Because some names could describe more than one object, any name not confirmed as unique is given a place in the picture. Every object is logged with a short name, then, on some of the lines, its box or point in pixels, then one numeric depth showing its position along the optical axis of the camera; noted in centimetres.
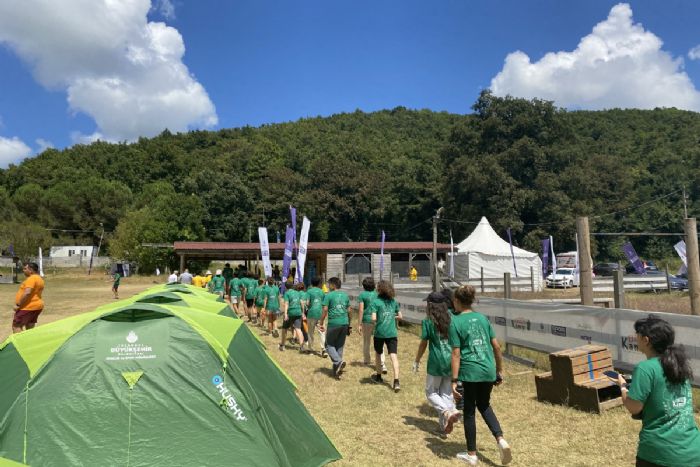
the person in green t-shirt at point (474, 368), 467
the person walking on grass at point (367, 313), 856
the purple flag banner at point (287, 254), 1727
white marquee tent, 3198
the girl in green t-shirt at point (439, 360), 576
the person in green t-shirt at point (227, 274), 2224
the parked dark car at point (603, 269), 4425
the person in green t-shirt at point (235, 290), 1659
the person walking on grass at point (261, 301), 1312
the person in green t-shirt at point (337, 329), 866
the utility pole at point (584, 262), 930
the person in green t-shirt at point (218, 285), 1727
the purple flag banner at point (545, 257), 3179
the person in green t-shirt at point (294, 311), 1109
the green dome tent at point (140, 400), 407
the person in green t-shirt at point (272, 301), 1275
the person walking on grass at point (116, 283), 2575
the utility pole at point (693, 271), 859
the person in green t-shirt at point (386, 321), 785
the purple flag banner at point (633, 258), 2490
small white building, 6085
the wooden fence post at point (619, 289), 841
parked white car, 3259
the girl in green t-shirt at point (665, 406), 287
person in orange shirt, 888
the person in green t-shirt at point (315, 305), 1055
